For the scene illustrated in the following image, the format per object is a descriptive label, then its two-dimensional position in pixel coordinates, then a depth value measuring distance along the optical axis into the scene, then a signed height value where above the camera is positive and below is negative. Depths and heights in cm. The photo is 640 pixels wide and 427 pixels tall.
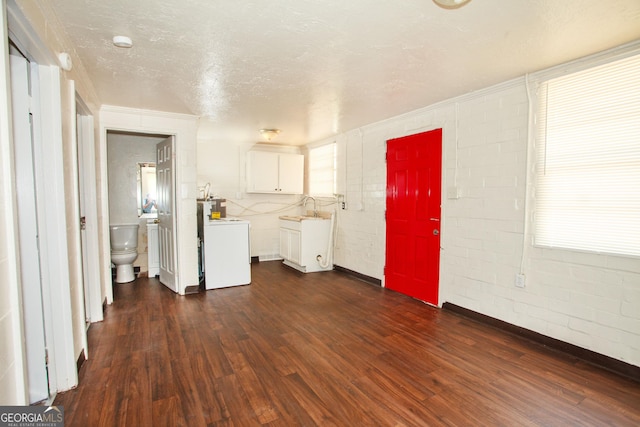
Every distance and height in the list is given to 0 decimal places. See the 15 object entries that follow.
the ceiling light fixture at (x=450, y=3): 160 +101
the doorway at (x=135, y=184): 478 +19
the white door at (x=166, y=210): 412 -18
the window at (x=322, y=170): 562 +52
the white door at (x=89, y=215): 296 -18
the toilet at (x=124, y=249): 450 -75
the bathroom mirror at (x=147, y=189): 496 +13
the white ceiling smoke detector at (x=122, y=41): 212 +107
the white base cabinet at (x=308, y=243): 525 -78
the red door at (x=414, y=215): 369 -21
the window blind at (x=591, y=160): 224 +29
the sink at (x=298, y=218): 540 -37
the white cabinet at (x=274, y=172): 589 +48
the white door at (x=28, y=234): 171 -22
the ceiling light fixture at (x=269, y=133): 489 +101
